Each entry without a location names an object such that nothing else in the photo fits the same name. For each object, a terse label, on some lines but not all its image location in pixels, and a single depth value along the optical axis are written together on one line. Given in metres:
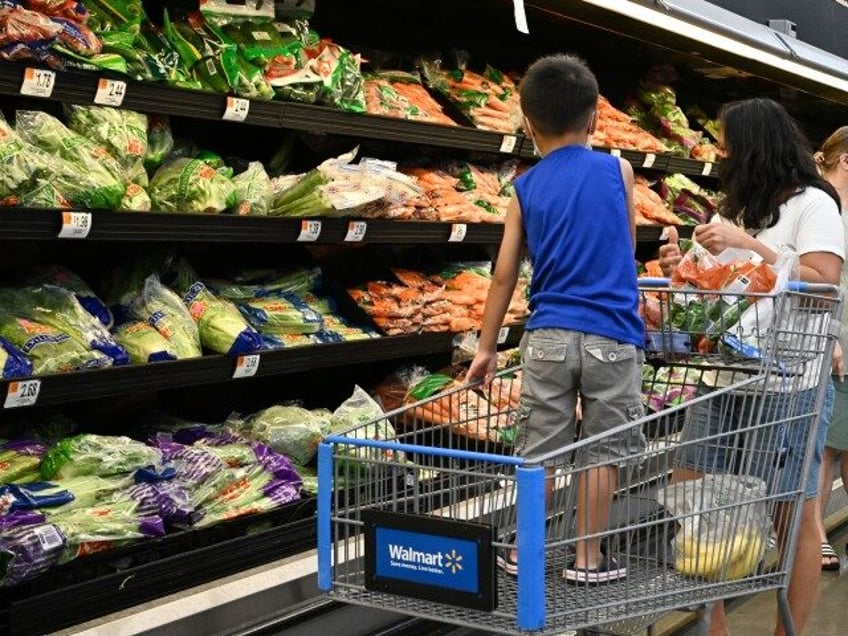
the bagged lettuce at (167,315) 3.41
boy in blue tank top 2.56
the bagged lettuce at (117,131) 3.22
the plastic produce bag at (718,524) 2.40
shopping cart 2.09
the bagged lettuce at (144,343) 3.28
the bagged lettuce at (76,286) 3.32
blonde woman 3.86
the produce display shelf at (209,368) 2.96
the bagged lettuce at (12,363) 2.86
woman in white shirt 3.16
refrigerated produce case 2.99
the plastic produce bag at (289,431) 3.76
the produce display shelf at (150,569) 2.81
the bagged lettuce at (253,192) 3.64
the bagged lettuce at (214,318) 3.52
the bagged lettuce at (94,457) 3.09
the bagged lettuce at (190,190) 3.43
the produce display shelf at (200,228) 2.85
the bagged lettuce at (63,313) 3.13
